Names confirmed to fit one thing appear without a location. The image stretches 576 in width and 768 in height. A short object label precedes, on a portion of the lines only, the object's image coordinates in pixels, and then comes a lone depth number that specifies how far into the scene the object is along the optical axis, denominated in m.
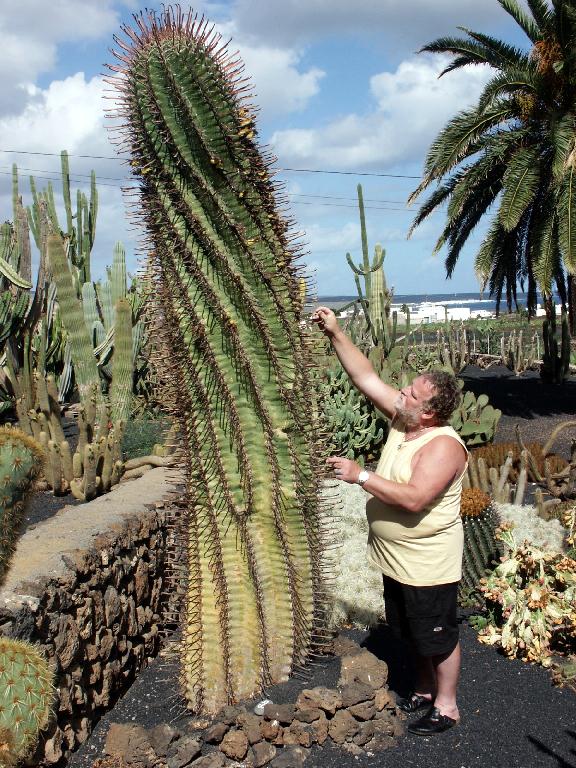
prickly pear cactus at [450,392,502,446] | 8.80
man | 3.18
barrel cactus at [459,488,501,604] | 4.74
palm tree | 12.83
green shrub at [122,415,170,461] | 7.57
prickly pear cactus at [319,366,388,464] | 8.16
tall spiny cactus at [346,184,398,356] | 11.65
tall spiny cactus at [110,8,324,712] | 3.11
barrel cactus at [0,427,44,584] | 3.20
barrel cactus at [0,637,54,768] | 2.83
